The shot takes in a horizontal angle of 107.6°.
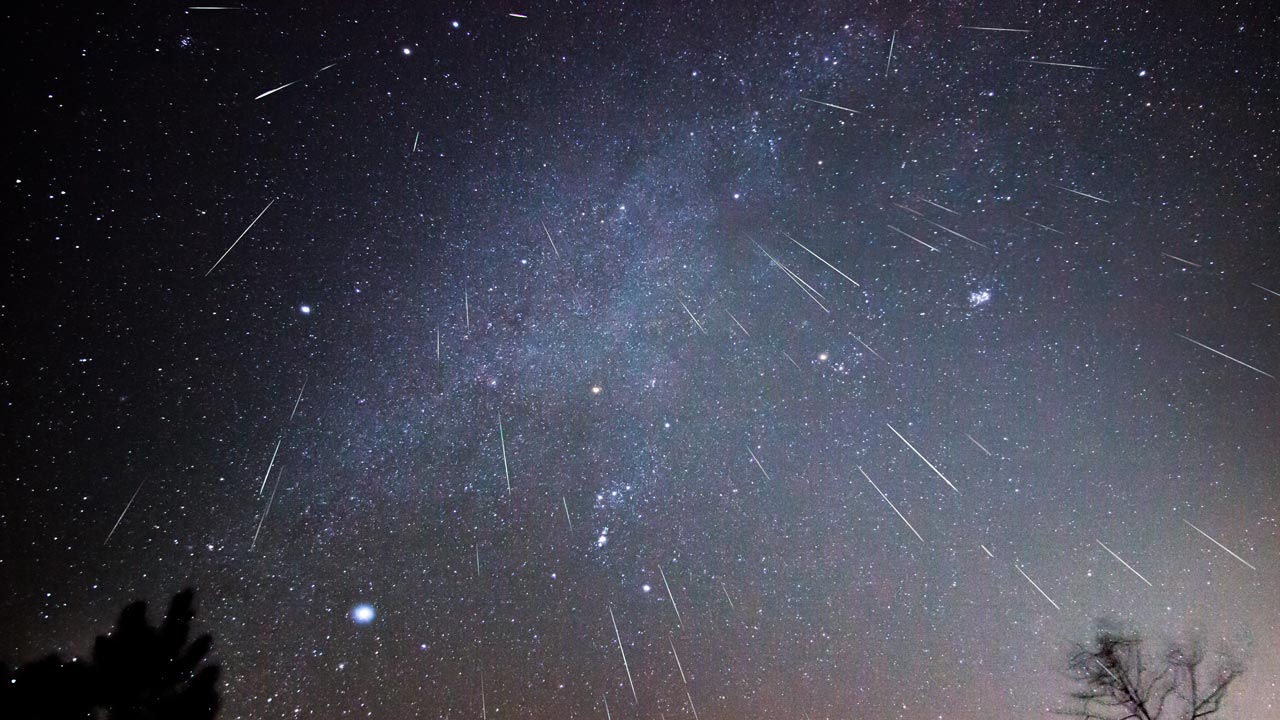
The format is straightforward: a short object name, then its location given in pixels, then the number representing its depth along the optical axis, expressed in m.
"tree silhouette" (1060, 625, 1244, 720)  7.71
